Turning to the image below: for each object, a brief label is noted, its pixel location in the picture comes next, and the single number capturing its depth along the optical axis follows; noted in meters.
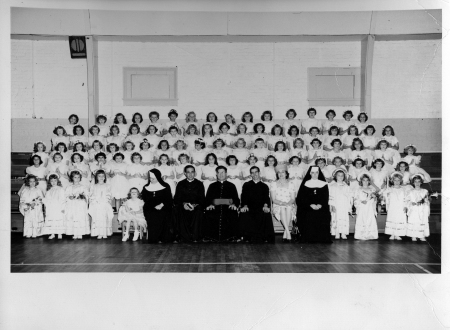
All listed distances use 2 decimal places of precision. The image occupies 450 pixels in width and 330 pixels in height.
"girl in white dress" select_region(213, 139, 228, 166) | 7.70
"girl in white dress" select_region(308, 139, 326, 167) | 7.69
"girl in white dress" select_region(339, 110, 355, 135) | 8.19
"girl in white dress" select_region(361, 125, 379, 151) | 7.92
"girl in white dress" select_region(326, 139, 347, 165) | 7.68
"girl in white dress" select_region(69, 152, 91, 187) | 7.19
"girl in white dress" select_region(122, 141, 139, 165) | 7.43
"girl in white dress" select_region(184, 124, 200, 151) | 7.85
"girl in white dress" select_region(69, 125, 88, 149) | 7.77
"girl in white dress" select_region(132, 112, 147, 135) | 8.02
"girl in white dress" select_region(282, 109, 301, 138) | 8.15
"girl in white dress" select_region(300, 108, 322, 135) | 8.41
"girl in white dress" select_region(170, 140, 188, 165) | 7.62
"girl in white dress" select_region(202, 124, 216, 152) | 7.92
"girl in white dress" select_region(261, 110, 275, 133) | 8.08
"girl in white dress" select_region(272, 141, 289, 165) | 7.70
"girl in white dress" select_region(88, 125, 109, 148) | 7.83
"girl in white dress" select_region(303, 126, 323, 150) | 7.92
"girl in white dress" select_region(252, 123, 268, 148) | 7.99
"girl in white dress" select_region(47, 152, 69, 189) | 7.15
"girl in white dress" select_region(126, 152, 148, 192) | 7.34
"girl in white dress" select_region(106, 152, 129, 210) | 7.17
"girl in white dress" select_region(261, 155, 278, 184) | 7.20
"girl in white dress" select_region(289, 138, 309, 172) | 7.59
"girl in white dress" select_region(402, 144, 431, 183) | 7.37
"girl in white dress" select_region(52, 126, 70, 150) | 7.80
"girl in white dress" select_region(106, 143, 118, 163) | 7.43
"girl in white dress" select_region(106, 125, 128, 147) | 7.97
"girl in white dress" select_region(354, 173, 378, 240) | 6.63
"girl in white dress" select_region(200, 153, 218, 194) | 7.30
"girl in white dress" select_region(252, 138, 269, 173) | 7.70
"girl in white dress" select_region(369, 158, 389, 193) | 7.23
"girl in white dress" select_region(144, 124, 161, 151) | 7.89
